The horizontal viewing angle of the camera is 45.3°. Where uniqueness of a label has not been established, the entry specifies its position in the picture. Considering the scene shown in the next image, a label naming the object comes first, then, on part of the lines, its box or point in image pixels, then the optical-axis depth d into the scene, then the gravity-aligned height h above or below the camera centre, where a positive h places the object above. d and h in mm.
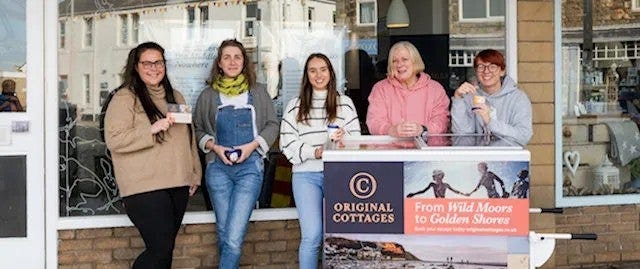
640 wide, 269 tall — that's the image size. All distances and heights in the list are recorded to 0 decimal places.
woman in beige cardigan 3984 -108
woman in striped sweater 4188 +18
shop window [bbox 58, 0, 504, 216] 4914 +624
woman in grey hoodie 4070 +177
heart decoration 5570 -193
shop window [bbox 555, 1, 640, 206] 5562 +181
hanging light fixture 6445 +1004
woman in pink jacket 4324 +196
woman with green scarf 4445 -21
